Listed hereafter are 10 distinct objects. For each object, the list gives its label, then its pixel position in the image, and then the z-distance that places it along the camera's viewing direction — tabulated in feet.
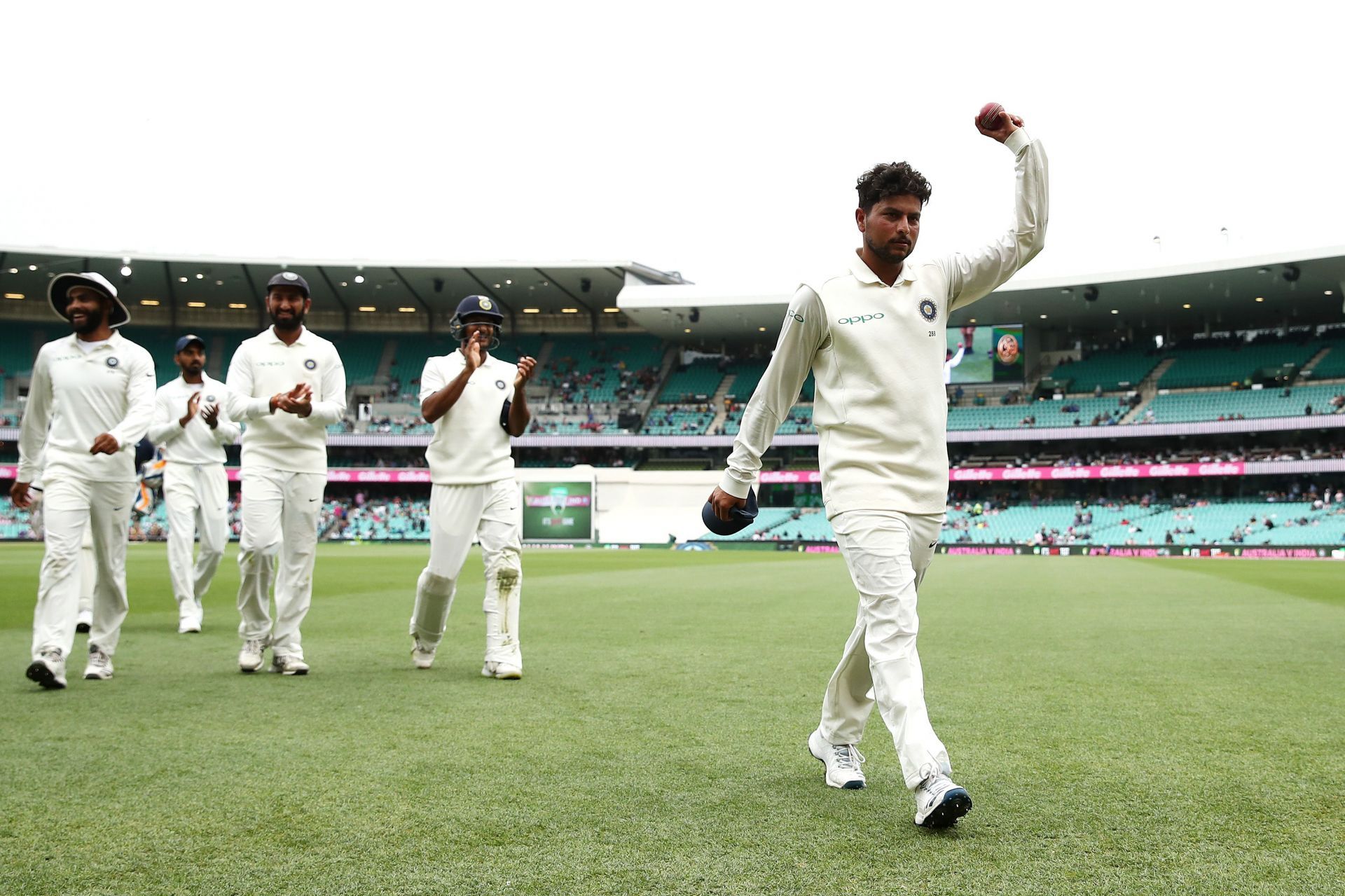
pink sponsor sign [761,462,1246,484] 160.56
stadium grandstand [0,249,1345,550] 159.12
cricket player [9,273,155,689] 21.29
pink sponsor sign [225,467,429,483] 189.26
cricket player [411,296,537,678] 23.03
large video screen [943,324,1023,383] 189.26
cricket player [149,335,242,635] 33.30
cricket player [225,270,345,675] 23.21
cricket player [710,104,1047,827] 12.57
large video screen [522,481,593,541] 152.46
